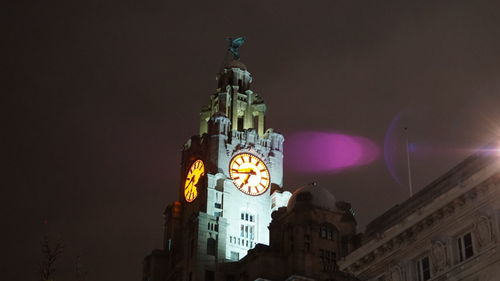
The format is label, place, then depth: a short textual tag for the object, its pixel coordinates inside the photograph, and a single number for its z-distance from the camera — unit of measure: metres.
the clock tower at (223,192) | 136.38
